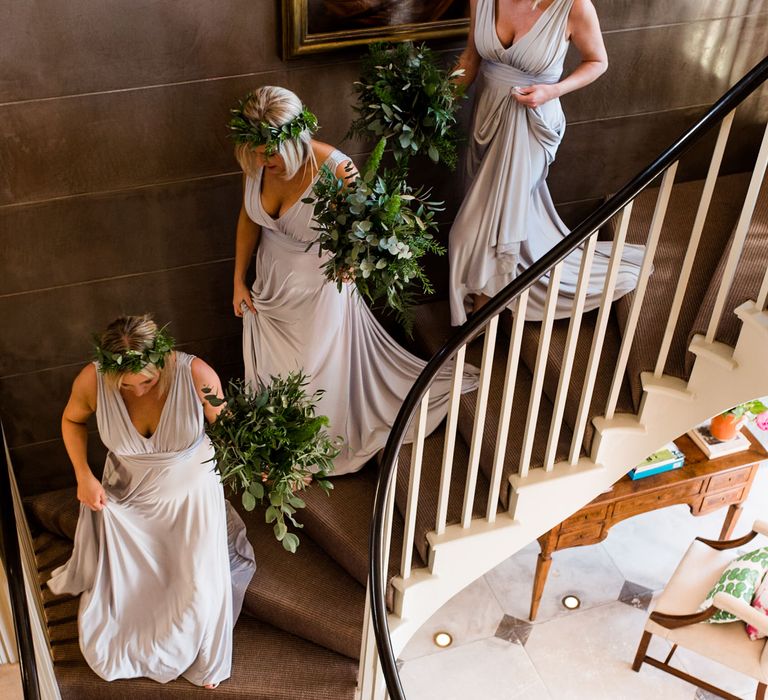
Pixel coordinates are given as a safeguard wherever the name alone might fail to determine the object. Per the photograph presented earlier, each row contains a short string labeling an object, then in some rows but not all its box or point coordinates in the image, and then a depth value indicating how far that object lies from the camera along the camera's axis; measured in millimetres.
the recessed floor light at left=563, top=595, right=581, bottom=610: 5004
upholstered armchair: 4305
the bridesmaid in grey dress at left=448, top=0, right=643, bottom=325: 3477
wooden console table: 4602
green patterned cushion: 4344
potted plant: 4719
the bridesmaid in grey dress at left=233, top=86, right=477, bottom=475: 3379
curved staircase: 3053
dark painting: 3557
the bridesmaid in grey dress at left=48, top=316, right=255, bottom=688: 3396
